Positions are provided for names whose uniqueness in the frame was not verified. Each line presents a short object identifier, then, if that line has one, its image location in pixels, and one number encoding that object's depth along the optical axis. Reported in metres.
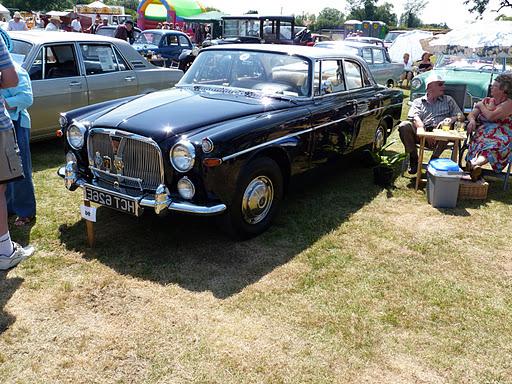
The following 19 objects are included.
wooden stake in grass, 3.92
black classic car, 3.67
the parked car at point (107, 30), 17.81
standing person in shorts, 3.18
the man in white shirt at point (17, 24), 14.28
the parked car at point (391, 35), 35.26
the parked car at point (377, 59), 13.11
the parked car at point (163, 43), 16.17
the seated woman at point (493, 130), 5.42
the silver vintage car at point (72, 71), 6.19
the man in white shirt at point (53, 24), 15.69
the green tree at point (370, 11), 92.94
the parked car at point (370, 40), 21.02
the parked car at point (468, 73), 9.30
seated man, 6.01
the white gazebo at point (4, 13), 19.92
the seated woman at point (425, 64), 15.07
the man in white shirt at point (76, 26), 19.94
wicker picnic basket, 5.42
